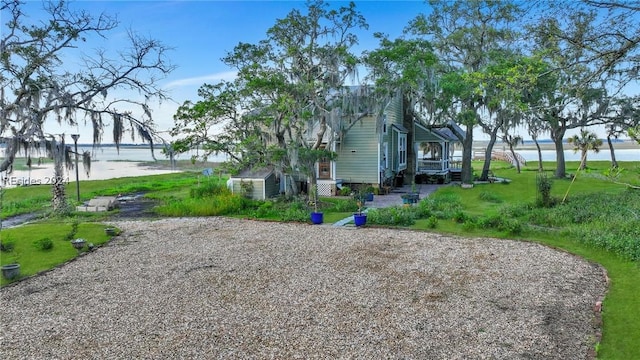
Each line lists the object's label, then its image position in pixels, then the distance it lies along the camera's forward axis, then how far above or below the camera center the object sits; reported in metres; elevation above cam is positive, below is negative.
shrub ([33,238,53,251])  9.70 -1.83
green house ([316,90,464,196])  19.61 +0.39
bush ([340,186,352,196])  18.52 -1.28
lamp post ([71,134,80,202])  18.22 +1.43
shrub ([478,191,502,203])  16.62 -1.55
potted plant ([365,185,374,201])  17.33 -1.33
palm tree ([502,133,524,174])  27.15 +1.49
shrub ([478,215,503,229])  11.39 -1.75
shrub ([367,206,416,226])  12.43 -1.71
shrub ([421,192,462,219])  13.13 -1.57
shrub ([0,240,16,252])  9.43 -1.82
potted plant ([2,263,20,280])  7.74 -1.96
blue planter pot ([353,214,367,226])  12.25 -1.70
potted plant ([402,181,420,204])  14.93 -1.33
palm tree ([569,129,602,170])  28.58 +1.38
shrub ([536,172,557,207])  13.75 -1.19
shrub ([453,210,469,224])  12.22 -1.70
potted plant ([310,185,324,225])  12.94 -1.74
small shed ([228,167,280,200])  18.02 -0.81
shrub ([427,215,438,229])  11.85 -1.80
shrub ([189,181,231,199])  17.58 -1.12
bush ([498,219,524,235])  10.78 -1.80
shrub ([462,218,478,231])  11.41 -1.83
